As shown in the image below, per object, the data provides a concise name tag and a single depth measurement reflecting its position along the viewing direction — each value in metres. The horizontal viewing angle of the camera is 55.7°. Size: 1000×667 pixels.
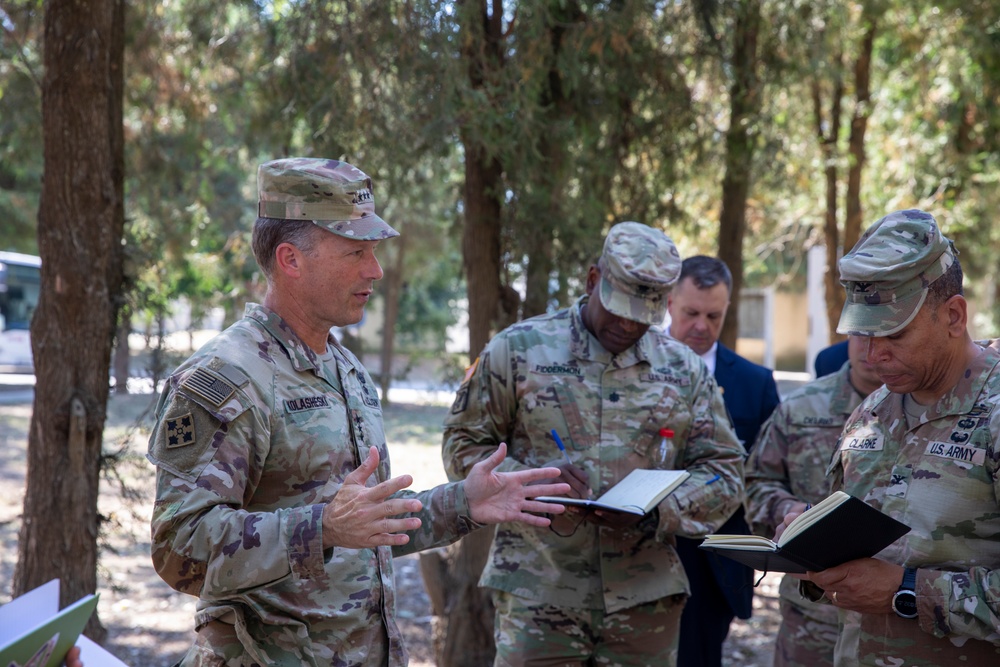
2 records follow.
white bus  20.89
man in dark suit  4.30
